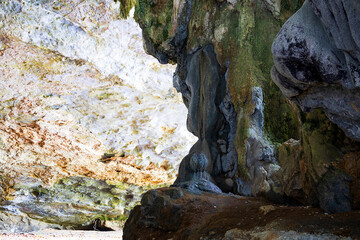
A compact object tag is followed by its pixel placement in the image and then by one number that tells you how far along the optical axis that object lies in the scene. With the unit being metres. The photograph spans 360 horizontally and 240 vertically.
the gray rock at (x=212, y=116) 7.04
